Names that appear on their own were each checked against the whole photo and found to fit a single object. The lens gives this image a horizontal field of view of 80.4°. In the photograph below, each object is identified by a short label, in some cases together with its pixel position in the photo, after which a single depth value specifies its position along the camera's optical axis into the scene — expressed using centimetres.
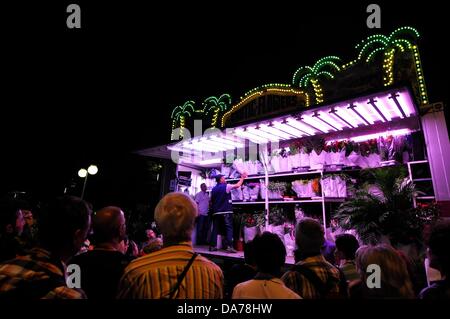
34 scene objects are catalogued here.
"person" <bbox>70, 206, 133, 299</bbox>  250
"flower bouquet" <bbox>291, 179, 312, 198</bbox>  820
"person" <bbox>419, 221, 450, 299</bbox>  218
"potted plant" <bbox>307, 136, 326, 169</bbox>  789
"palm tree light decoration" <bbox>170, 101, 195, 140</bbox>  1080
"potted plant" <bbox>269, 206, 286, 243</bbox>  819
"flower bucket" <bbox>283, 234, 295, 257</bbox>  775
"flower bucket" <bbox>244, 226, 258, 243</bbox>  855
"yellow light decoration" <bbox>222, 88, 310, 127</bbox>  816
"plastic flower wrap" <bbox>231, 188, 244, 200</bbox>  962
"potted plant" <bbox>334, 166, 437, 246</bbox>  527
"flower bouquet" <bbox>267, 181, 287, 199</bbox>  883
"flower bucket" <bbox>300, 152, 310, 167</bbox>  822
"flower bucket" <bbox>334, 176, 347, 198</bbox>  746
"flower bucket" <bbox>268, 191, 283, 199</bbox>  880
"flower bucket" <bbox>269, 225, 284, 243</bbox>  812
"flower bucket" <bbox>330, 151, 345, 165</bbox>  761
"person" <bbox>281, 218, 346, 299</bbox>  259
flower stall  626
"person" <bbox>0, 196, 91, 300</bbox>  162
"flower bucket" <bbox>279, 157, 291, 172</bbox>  865
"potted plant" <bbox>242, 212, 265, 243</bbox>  857
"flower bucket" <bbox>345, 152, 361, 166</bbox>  746
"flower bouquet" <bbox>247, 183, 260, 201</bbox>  930
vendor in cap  853
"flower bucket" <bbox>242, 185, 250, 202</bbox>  947
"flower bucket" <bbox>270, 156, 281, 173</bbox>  886
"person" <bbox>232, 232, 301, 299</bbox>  224
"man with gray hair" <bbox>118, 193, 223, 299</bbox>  201
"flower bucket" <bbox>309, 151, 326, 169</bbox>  788
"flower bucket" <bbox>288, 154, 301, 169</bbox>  842
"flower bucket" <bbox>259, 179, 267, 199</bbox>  908
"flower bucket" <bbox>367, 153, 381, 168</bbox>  723
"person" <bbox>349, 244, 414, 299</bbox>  258
